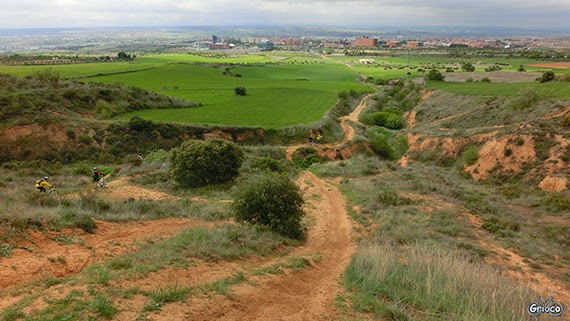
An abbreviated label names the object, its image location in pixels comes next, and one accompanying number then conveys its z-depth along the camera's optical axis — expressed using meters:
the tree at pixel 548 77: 56.28
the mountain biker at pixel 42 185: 18.20
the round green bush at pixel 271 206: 14.49
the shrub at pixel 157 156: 30.97
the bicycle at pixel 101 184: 21.58
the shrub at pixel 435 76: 70.56
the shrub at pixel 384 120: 52.78
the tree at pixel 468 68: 92.49
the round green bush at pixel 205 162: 23.38
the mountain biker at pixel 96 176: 23.22
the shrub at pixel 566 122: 28.70
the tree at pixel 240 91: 59.75
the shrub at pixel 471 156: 29.91
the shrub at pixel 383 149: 39.44
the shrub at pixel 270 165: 27.59
